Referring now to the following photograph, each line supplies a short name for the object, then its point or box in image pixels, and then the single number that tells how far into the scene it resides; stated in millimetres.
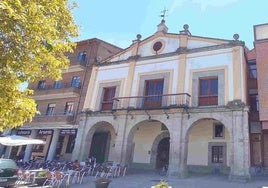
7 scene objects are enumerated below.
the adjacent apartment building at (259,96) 14984
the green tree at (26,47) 5809
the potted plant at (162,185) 7457
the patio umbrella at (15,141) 15511
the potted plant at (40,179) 11906
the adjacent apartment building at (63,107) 23094
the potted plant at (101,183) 10734
